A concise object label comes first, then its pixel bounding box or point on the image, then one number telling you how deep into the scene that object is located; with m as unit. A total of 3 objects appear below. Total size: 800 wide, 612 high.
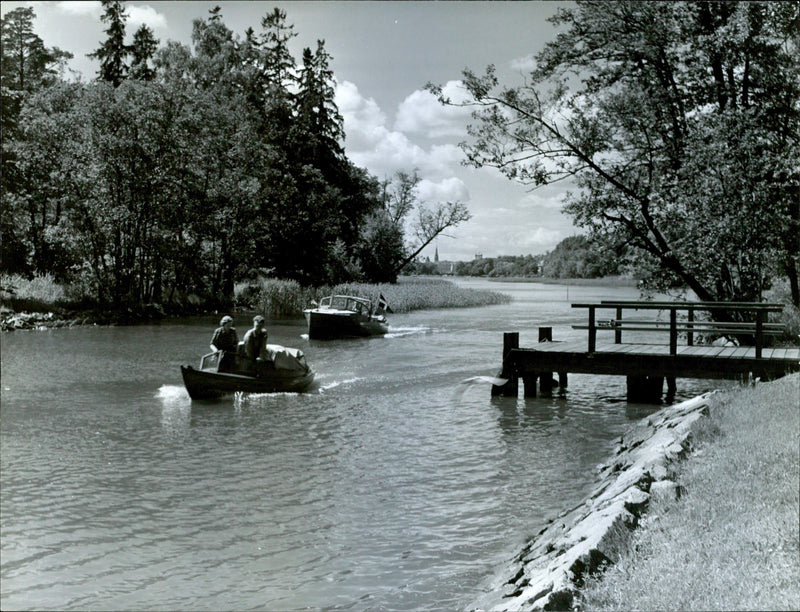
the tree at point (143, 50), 56.39
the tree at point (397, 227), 64.88
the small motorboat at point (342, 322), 34.59
